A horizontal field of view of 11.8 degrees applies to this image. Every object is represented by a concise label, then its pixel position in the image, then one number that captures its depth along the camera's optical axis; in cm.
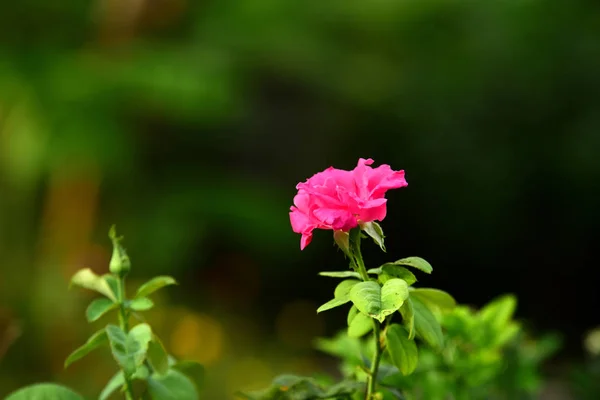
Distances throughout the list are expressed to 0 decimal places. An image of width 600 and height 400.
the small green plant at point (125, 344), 207
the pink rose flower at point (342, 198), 203
